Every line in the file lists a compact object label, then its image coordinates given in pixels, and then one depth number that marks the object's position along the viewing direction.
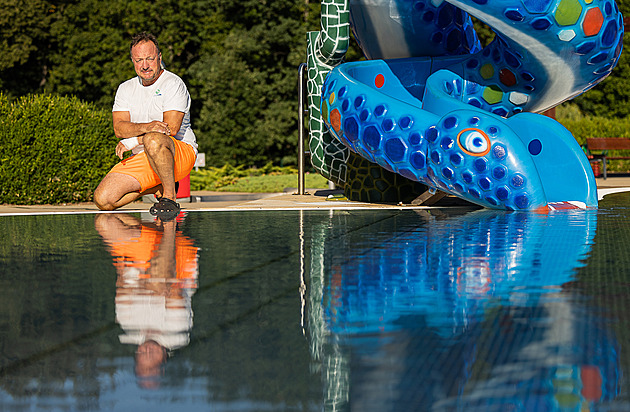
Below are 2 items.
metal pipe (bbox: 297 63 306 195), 11.20
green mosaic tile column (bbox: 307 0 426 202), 9.22
